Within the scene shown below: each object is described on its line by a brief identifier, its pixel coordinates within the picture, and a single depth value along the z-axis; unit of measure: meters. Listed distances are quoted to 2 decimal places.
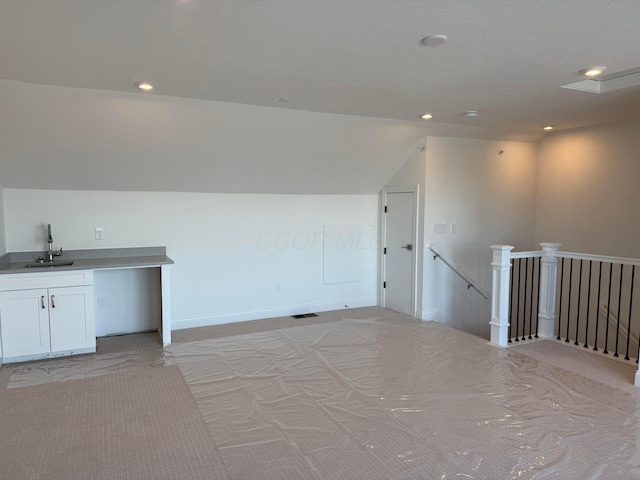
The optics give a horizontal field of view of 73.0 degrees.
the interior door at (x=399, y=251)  5.77
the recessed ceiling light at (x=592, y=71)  3.24
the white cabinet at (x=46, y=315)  3.91
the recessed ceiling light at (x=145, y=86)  3.51
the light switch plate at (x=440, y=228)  5.65
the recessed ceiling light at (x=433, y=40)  2.58
